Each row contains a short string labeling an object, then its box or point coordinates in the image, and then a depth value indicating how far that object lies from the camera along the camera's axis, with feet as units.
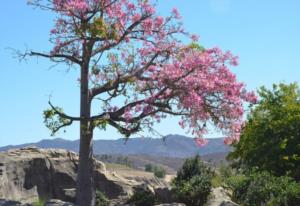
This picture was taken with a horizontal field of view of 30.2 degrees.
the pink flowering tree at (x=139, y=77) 67.31
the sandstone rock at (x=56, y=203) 69.17
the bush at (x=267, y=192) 80.53
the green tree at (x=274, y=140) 128.88
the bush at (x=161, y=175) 272.31
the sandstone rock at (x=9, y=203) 71.92
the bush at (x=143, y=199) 76.07
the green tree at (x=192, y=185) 77.61
